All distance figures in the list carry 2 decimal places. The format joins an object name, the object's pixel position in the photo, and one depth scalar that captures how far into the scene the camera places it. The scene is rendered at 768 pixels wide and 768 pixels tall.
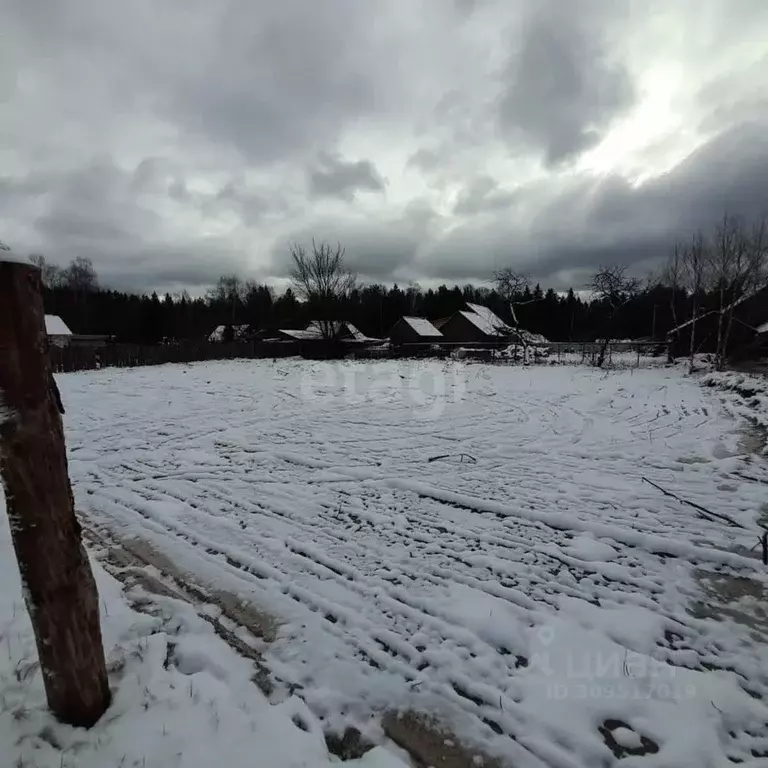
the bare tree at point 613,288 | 29.22
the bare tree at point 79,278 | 59.62
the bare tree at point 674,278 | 27.27
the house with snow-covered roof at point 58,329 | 39.08
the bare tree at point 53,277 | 57.44
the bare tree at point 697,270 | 24.27
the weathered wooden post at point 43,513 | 1.95
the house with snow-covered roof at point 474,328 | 43.66
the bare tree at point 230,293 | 65.94
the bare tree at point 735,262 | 21.89
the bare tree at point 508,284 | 38.88
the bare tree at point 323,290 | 37.25
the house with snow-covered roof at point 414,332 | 44.97
